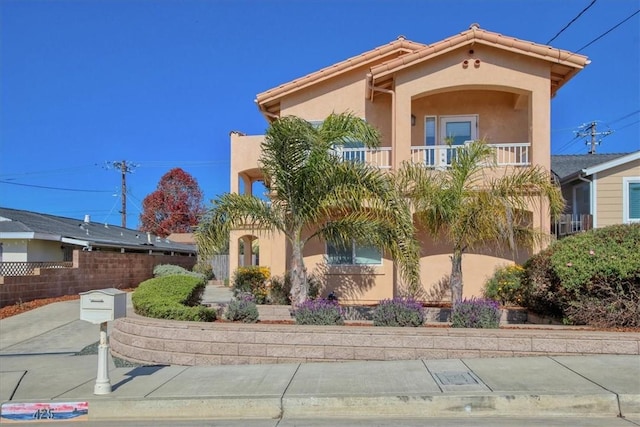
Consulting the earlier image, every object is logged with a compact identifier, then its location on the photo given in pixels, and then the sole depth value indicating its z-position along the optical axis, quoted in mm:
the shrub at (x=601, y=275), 8164
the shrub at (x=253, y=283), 13344
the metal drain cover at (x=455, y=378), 6310
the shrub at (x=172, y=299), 9047
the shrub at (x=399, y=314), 8445
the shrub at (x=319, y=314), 8578
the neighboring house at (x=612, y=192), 14969
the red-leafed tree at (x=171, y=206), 46594
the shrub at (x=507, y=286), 11570
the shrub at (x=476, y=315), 8328
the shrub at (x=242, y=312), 9281
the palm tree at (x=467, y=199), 9500
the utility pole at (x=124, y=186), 45594
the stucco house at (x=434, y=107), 12805
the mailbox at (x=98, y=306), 6500
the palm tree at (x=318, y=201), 9578
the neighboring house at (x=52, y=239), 18281
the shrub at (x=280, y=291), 12969
